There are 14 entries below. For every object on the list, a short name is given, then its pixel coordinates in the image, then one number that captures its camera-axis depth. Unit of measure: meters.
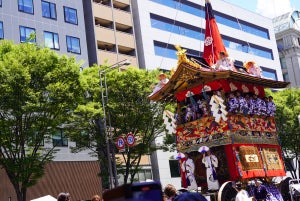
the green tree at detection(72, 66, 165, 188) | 31.02
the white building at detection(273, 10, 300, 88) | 70.30
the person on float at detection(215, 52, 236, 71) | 16.86
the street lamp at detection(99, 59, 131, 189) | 29.06
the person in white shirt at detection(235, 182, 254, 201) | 13.09
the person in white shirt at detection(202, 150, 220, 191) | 16.48
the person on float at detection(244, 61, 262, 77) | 18.55
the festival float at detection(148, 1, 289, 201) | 16.50
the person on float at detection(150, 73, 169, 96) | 19.16
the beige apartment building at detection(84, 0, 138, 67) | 44.56
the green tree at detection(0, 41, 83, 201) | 23.44
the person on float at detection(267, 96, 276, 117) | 18.45
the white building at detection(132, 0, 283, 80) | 49.41
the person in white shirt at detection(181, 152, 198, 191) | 17.36
